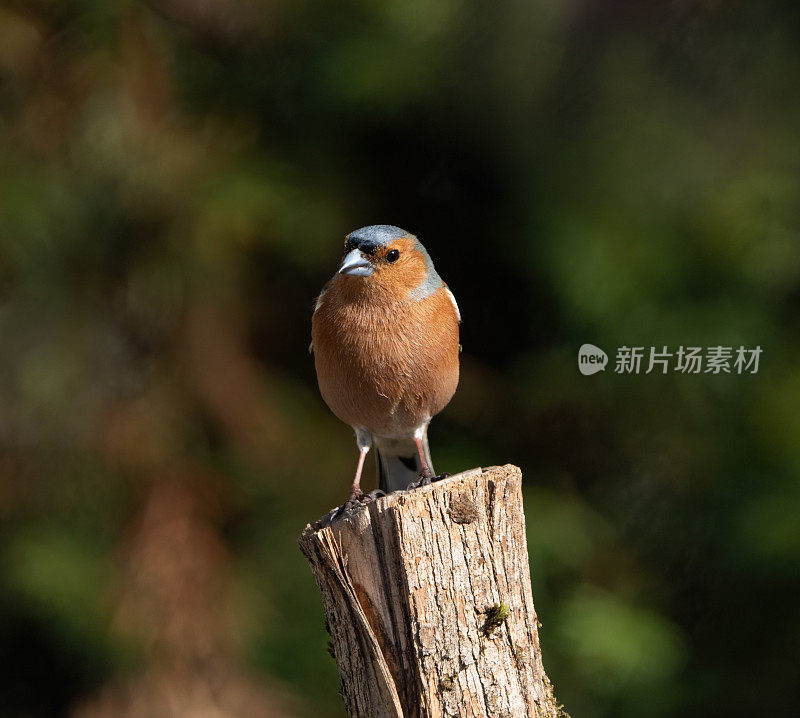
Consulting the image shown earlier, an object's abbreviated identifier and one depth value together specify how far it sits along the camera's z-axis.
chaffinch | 5.90
